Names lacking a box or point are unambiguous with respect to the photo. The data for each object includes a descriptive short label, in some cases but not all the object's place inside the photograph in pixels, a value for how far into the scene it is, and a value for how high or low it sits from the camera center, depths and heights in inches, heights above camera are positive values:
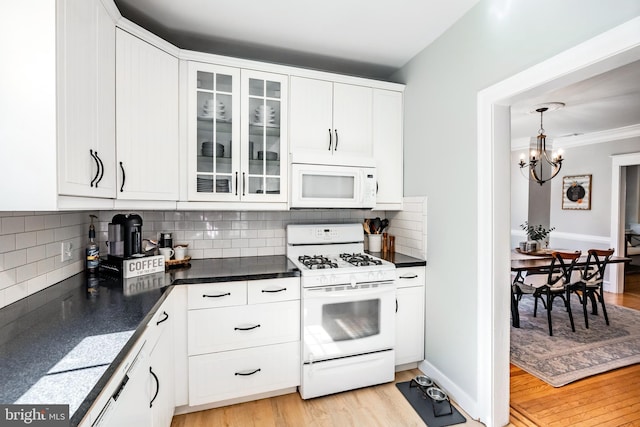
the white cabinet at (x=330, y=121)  97.7 +29.3
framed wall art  211.8 +13.7
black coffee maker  80.5 -6.2
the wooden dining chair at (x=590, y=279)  140.8 -31.8
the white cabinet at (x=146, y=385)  37.3 -27.5
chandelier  145.1 +29.6
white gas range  84.4 -32.5
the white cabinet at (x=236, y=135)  88.7 +22.4
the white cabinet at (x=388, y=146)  107.5 +22.6
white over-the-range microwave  94.8 +7.6
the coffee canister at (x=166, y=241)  93.6 -9.9
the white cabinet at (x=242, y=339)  78.1 -34.3
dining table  131.6 -23.5
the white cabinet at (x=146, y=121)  73.7 +22.7
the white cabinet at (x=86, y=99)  48.3 +20.0
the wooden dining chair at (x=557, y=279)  133.7 -30.3
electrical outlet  72.1 -10.3
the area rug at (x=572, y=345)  102.6 -52.4
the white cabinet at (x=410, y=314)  97.4 -33.5
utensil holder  118.2 -12.3
